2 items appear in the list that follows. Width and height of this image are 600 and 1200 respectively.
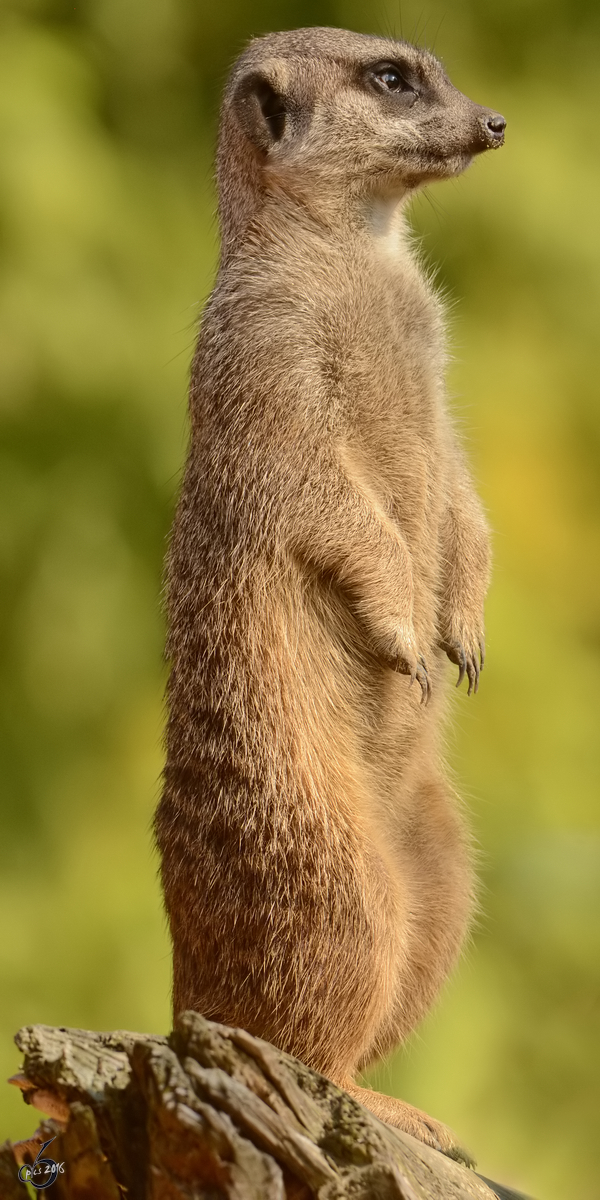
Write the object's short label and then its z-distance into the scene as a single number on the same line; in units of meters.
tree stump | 3.95
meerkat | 4.04
